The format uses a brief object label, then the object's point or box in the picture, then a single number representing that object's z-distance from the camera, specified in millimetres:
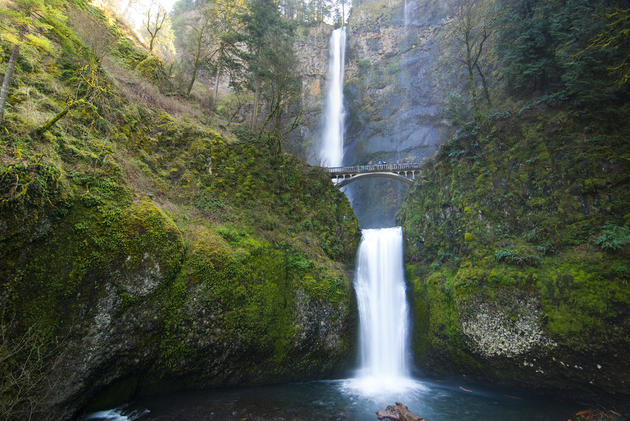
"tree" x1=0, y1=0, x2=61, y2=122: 6348
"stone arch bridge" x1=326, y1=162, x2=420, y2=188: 24625
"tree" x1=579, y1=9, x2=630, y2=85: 10781
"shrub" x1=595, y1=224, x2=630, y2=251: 9625
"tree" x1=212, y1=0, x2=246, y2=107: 17500
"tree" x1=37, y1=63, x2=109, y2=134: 9376
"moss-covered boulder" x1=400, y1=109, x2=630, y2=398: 9469
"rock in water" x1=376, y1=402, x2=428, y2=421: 8195
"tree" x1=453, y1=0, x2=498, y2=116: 23553
